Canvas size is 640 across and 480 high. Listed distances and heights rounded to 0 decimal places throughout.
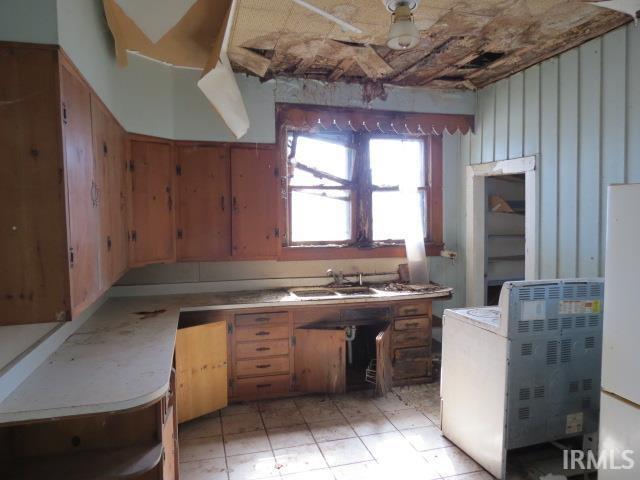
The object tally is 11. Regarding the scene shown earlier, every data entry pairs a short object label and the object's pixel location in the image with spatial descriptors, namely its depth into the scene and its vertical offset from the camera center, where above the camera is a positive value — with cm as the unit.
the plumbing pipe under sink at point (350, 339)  415 -109
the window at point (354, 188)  425 +35
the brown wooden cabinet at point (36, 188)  159 +15
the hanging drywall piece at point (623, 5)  245 +120
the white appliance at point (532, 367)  247 -85
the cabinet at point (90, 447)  171 -91
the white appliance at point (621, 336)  189 -52
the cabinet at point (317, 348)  359 -103
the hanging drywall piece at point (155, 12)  244 +120
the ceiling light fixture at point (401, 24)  218 +98
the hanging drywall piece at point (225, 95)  254 +81
